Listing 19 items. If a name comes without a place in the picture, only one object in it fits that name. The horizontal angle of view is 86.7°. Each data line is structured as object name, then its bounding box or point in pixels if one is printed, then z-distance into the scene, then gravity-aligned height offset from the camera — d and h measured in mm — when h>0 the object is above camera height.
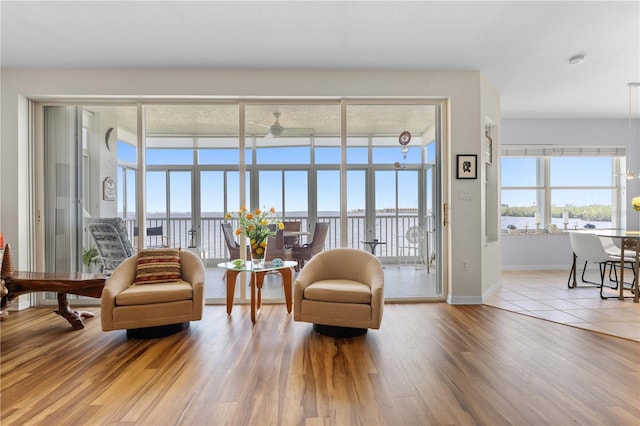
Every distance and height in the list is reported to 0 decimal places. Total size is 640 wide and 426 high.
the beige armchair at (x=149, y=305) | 2975 -828
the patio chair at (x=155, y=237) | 4250 -309
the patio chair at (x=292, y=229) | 4297 -232
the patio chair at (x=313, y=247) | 4332 -451
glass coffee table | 3520 -702
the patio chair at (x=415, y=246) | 4414 -452
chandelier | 4578 +1634
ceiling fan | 4293 +1044
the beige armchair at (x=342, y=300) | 2994 -798
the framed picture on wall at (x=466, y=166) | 4160 +554
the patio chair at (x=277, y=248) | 4203 -456
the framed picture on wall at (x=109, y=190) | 4277 +289
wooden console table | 3195 -694
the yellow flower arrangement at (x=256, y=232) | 3582 -209
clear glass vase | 3598 -470
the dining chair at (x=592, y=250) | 4449 -537
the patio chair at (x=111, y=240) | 4062 -330
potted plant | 4285 -544
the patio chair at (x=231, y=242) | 4285 -377
